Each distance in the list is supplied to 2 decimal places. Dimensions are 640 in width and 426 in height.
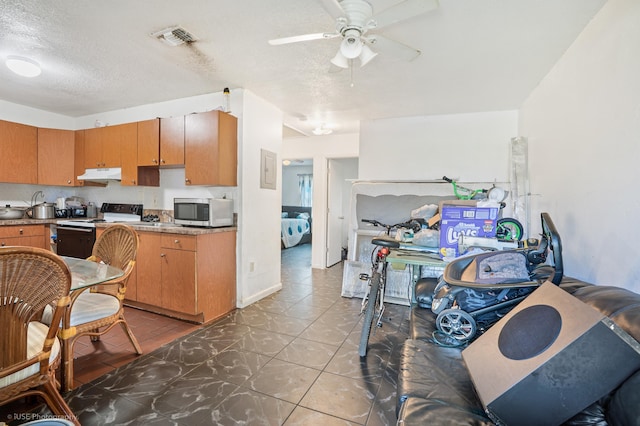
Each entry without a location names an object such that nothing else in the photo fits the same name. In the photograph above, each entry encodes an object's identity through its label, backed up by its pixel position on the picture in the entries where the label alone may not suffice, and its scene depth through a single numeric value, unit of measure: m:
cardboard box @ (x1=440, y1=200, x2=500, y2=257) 1.99
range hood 3.61
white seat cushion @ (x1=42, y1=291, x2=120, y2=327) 1.83
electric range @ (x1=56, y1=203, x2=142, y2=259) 3.37
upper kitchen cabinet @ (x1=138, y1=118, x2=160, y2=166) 3.32
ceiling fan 1.46
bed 7.23
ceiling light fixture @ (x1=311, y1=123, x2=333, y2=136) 4.39
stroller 1.44
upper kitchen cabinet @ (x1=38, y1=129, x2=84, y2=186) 3.88
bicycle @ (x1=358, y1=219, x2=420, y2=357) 2.24
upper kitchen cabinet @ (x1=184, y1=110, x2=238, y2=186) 2.96
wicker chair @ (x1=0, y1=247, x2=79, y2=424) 1.13
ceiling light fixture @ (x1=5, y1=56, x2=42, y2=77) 2.35
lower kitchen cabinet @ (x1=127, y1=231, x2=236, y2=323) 2.78
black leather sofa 0.83
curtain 9.09
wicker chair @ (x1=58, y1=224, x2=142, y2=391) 1.78
